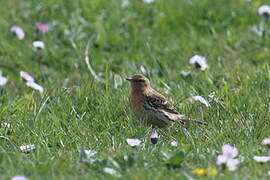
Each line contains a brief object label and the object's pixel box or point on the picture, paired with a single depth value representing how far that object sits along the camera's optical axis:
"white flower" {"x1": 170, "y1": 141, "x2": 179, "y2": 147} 11.91
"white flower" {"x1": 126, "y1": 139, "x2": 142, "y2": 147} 11.58
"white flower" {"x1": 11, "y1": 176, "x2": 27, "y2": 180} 9.47
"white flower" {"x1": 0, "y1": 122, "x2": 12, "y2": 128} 12.89
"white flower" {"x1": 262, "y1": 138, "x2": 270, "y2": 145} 11.20
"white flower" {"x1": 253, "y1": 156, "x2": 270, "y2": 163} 10.48
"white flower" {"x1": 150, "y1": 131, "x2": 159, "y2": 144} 11.92
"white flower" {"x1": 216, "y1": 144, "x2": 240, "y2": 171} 10.21
